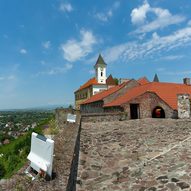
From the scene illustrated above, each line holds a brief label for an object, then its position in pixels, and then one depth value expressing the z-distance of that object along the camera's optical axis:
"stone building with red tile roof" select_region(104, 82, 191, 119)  15.79
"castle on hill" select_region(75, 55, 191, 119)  15.48
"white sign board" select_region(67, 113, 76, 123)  15.25
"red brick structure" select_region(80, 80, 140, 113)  23.06
